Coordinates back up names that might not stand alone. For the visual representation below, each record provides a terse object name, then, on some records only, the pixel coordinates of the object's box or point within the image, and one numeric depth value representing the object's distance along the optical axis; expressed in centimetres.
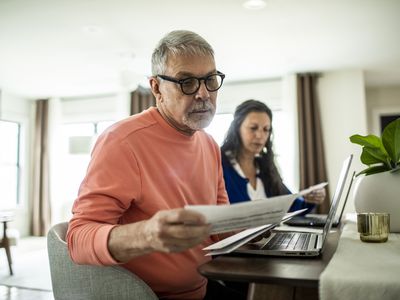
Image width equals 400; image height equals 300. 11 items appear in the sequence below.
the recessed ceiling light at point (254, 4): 333
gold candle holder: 108
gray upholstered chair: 94
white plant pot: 127
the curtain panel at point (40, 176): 694
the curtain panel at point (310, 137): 555
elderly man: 89
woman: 234
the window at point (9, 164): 665
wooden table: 71
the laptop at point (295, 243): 89
